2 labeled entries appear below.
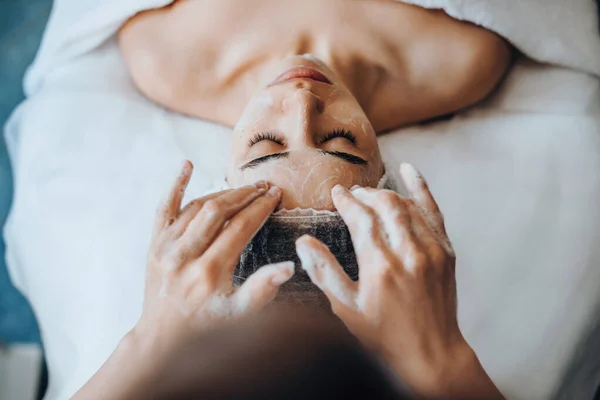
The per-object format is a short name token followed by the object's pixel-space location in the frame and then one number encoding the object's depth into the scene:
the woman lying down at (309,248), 0.73
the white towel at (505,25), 1.24
